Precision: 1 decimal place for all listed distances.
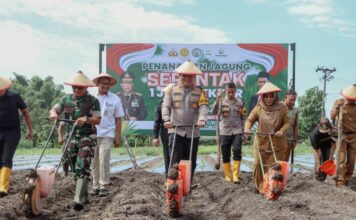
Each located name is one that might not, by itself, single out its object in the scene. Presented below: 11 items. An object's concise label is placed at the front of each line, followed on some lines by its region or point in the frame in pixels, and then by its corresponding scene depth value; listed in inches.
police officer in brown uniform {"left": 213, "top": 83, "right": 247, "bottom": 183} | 357.4
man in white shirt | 294.2
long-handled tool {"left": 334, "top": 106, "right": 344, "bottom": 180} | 336.1
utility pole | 1831.9
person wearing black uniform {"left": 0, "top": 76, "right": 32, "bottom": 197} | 275.9
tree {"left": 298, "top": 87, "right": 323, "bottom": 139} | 1988.2
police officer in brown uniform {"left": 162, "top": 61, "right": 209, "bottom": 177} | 254.8
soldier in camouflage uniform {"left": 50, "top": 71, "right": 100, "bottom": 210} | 243.9
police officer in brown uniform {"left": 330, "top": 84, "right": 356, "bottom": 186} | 339.0
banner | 523.8
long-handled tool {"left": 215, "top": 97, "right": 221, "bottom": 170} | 379.6
